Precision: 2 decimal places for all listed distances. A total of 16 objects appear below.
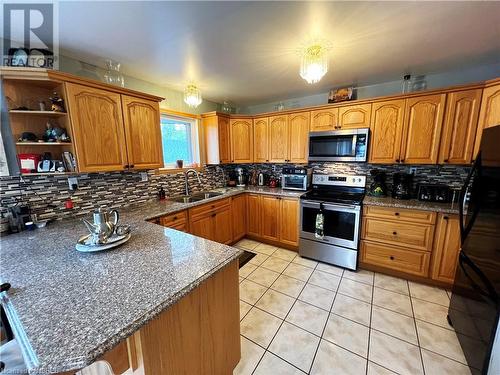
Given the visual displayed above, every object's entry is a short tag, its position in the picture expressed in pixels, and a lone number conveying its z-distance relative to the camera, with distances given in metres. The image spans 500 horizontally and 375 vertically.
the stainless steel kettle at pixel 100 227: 1.34
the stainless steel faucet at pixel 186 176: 3.08
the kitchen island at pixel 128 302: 0.70
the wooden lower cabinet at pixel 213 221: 2.58
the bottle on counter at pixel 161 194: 2.78
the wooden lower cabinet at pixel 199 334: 0.86
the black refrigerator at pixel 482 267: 1.20
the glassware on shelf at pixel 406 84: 2.50
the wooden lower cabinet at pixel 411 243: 2.13
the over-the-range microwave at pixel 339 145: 2.64
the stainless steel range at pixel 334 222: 2.53
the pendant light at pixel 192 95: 2.46
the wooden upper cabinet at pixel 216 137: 3.30
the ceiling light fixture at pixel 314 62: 1.69
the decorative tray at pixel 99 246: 1.28
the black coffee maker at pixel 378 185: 2.71
